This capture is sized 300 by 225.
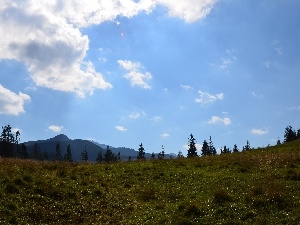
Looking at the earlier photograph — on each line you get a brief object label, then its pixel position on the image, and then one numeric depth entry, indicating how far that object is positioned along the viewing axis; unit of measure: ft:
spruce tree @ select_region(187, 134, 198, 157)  511.56
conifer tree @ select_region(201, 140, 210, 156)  563.24
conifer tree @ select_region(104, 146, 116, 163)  569.02
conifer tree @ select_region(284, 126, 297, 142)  465.96
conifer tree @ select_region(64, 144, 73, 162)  574.07
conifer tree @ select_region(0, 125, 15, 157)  516.73
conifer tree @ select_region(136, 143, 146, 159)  580.87
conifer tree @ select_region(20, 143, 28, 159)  547.00
